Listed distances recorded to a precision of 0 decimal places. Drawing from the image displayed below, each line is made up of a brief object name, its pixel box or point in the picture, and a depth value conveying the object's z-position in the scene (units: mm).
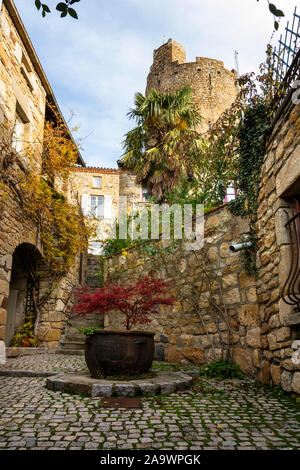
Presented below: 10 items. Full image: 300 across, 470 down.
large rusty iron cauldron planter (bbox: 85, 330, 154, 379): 3986
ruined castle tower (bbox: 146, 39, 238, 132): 20484
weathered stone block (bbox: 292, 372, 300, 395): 3137
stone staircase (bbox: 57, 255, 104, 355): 7414
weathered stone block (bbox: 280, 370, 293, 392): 3301
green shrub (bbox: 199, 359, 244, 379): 4398
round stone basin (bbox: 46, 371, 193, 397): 3479
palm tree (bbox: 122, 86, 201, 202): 12039
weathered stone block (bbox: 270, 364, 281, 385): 3600
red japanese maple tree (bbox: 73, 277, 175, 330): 4250
